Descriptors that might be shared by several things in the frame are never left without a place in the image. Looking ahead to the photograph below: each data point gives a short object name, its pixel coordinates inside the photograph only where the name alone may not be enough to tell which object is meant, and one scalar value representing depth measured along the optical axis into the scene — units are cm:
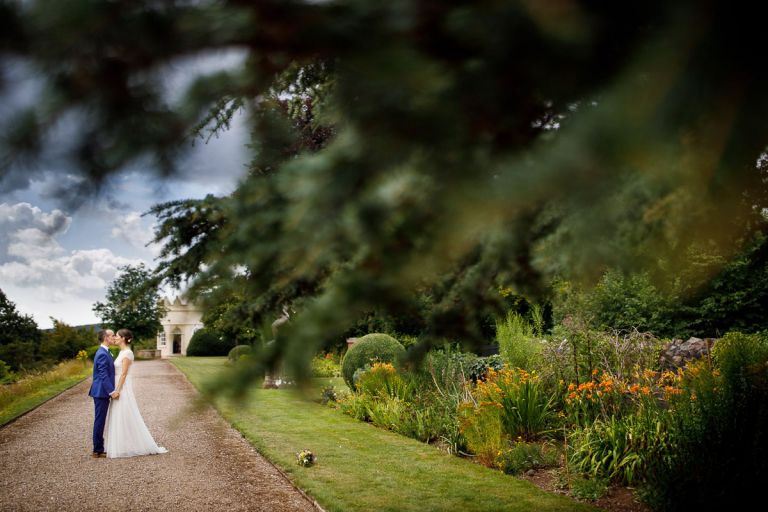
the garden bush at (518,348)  874
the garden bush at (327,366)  1773
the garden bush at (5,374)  1931
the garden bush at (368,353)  1261
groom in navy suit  779
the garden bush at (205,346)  3678
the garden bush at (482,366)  977
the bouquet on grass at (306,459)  675
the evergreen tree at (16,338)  2525
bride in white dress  768
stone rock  1060
